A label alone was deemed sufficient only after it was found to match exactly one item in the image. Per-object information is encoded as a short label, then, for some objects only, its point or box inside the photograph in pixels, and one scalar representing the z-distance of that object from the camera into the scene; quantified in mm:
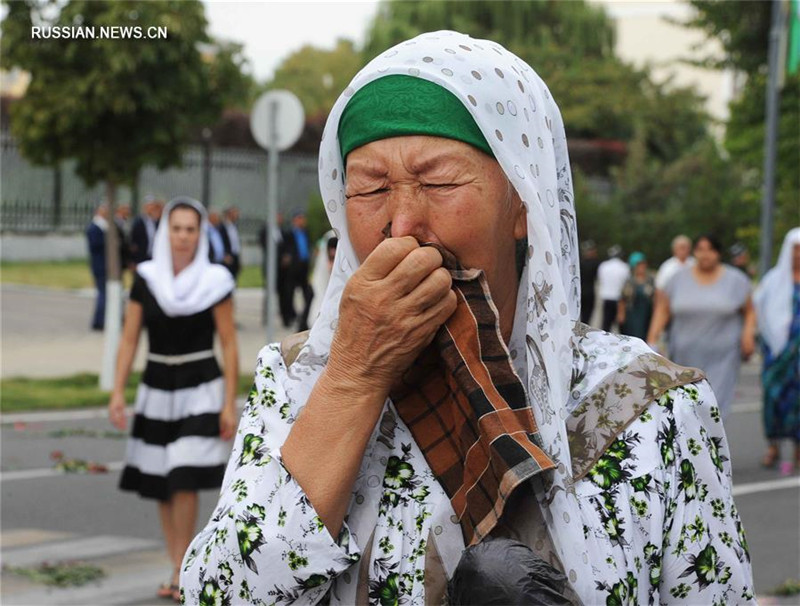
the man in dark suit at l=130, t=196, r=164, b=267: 20344
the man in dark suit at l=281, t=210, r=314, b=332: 22562
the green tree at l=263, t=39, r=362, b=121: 58766
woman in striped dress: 6996
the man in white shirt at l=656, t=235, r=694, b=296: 17891
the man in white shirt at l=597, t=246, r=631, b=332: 21656
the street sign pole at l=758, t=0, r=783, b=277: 18250
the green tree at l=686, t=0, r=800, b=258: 21312
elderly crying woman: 1873
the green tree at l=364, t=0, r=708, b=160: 42812
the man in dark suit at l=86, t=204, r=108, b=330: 20602
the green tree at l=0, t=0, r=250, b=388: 14297
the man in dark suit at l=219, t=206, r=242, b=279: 20984
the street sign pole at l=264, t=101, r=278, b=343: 12649
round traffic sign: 12969
